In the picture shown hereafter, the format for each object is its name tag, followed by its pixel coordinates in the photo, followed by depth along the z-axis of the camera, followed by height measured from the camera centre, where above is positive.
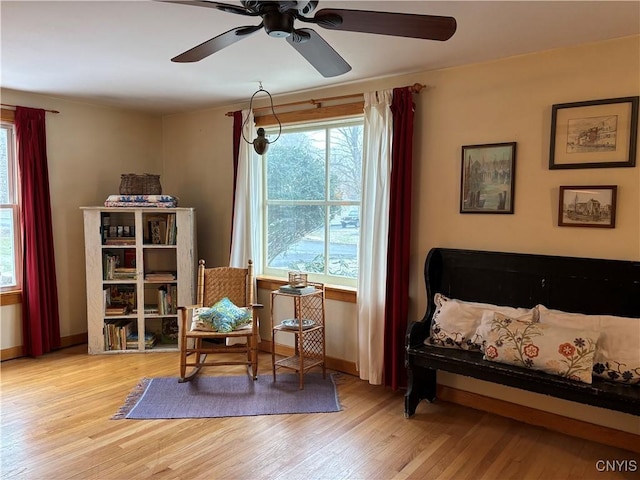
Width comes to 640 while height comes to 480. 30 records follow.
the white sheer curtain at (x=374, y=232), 3.42 -0.18
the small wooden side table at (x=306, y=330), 3.54 -0.96
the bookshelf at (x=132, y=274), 4.31 -0.64
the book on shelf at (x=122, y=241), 4.38 -0.33
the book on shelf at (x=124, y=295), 4.54 -0.87
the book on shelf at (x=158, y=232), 4.49 -0.24
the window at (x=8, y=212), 4.06 -0.06
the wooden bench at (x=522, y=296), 2.40 -0.54
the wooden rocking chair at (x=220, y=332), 3.60 -0.91
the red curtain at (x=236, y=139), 4.35 +0.64
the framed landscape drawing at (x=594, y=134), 2.59 +0.44
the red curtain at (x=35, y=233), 4.07 -0.24
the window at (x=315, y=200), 3.89 +0.06
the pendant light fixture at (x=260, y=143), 3.79 +0.52
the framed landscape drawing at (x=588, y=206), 2.66 +0.02
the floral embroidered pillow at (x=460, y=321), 2.88 -0.72
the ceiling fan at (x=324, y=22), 1.66 +0.69
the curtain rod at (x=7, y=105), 3.96 +0.86
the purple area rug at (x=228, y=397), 3.13 -1.37
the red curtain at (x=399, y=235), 3.31 -0.19
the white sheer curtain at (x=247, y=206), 4.32 +0.01
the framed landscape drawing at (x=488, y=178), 3.01 +0.20
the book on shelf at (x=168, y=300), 4.48 -0.90
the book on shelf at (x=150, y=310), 4.47 -0.99
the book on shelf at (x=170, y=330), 4.64 -1.24
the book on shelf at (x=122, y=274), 4.43 -0.64
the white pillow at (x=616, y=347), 2.38 -0.72
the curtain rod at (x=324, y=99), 3.27 +0.88
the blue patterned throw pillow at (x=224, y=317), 3.56 -0.86
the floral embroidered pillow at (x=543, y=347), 2.41 -0.75
